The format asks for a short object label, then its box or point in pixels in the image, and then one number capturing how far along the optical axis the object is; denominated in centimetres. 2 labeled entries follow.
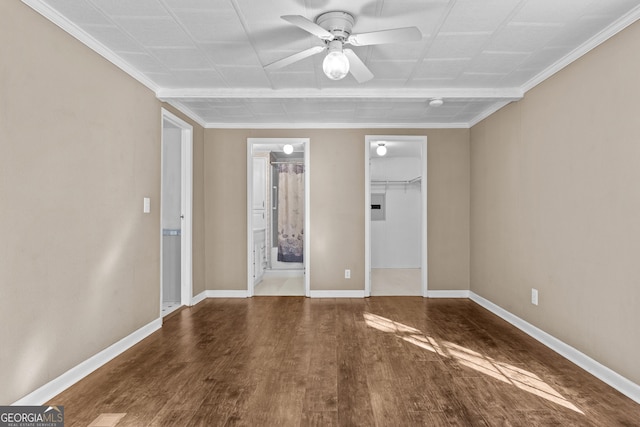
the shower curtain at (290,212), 697
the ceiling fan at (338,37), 216
